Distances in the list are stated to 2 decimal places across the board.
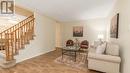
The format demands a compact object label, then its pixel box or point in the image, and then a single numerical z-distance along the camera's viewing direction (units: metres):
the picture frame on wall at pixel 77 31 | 4.37
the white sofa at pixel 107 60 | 1.72
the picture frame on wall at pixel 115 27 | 2.10
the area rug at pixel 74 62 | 2.29
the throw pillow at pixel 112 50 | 1.86
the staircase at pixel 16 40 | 2.23
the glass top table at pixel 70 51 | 2.84
